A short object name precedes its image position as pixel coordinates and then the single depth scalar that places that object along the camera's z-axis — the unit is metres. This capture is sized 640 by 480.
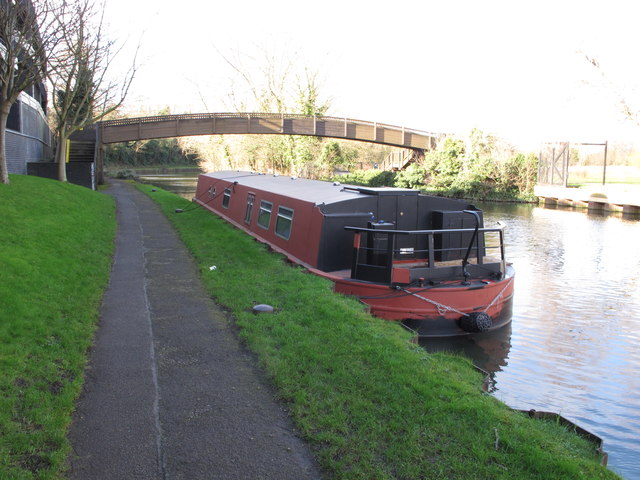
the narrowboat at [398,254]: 8.55
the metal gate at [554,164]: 32.34
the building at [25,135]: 19.50
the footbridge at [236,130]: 31.28
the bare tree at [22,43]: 13.02
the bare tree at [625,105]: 32.72
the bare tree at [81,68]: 16.00
